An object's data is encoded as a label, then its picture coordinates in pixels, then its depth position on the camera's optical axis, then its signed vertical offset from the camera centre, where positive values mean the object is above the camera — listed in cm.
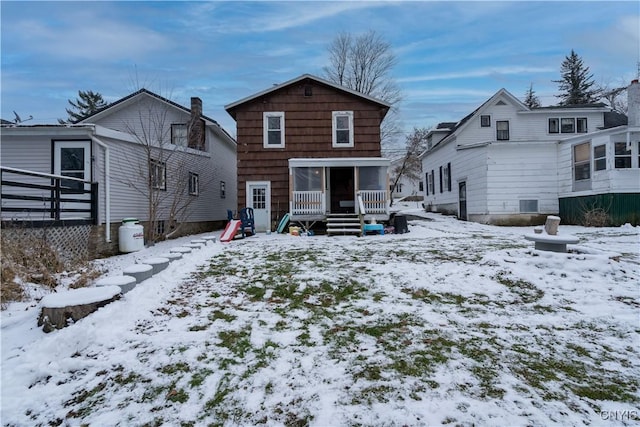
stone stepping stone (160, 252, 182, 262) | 714 -77
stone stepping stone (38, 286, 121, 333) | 365 -96
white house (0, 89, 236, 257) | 923 +177
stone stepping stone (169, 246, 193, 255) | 789 -72
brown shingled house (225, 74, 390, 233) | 1484 +386
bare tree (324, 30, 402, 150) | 3133 +1465
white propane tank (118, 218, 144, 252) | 977 -48
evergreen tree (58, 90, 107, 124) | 4488 +1579
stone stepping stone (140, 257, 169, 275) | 611 -80
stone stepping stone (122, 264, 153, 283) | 535 -83
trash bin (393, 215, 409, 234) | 1293 -29
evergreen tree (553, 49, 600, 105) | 3894 +1608
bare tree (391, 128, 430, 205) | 3919 +835
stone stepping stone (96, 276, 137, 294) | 462 -87
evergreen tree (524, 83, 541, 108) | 4325 +1552
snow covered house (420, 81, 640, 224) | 1419 +247
